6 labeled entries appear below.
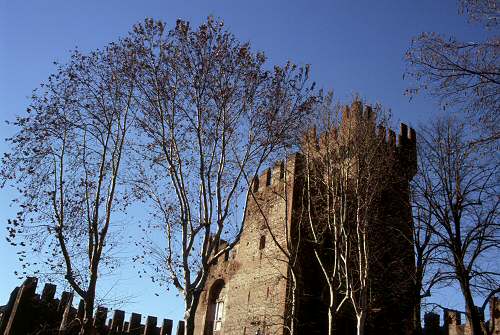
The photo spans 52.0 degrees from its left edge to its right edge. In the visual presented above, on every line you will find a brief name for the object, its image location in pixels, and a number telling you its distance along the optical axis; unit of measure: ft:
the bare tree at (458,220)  52.08
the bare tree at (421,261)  55.57
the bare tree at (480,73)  27.27
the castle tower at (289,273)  62.75
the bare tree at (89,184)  42.68
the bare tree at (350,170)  49.03
